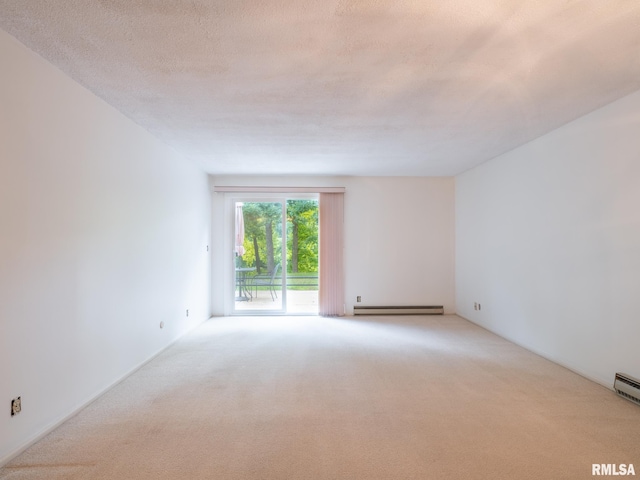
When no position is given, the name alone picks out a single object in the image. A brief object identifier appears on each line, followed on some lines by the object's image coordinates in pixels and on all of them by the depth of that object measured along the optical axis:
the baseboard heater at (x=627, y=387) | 2.58
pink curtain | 5.82
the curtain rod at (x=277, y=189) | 5.72
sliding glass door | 5.89
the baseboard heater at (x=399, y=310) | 5.86
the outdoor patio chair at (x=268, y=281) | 5.91
